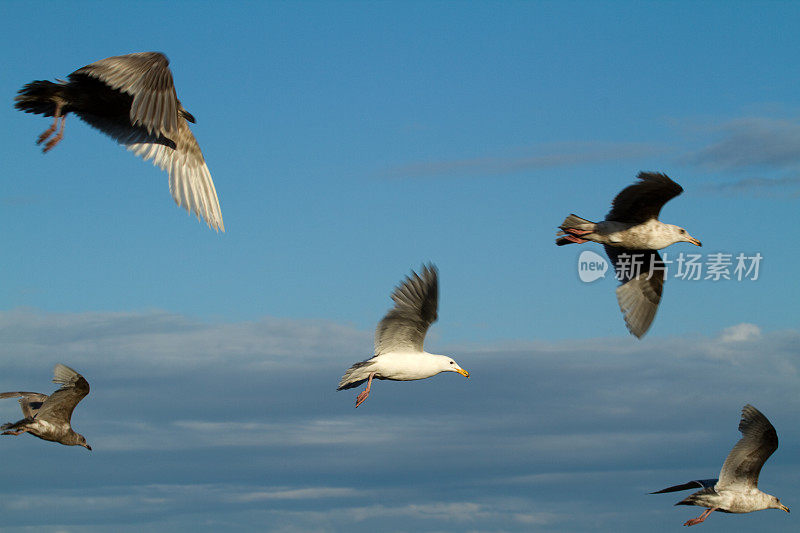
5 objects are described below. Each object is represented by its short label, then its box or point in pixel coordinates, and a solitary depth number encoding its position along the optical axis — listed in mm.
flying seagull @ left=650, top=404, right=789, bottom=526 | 19906
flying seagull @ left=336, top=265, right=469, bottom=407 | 16969
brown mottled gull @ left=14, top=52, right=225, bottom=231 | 15109
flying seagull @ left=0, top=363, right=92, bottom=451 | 20281
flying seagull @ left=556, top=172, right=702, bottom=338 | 18859
